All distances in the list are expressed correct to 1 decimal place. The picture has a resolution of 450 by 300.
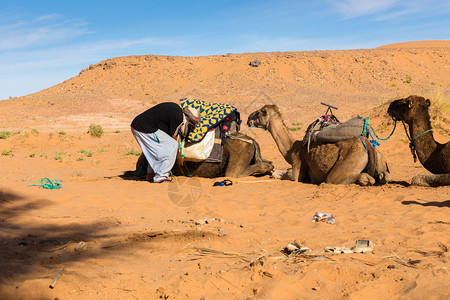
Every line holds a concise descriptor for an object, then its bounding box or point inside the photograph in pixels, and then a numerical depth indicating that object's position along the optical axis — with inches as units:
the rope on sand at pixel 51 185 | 313.4
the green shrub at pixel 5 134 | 714.2
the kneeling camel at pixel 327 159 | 309.9
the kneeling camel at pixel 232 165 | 369.1
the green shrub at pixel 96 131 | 787.4
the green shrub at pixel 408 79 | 1767.8
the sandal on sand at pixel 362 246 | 167.9
